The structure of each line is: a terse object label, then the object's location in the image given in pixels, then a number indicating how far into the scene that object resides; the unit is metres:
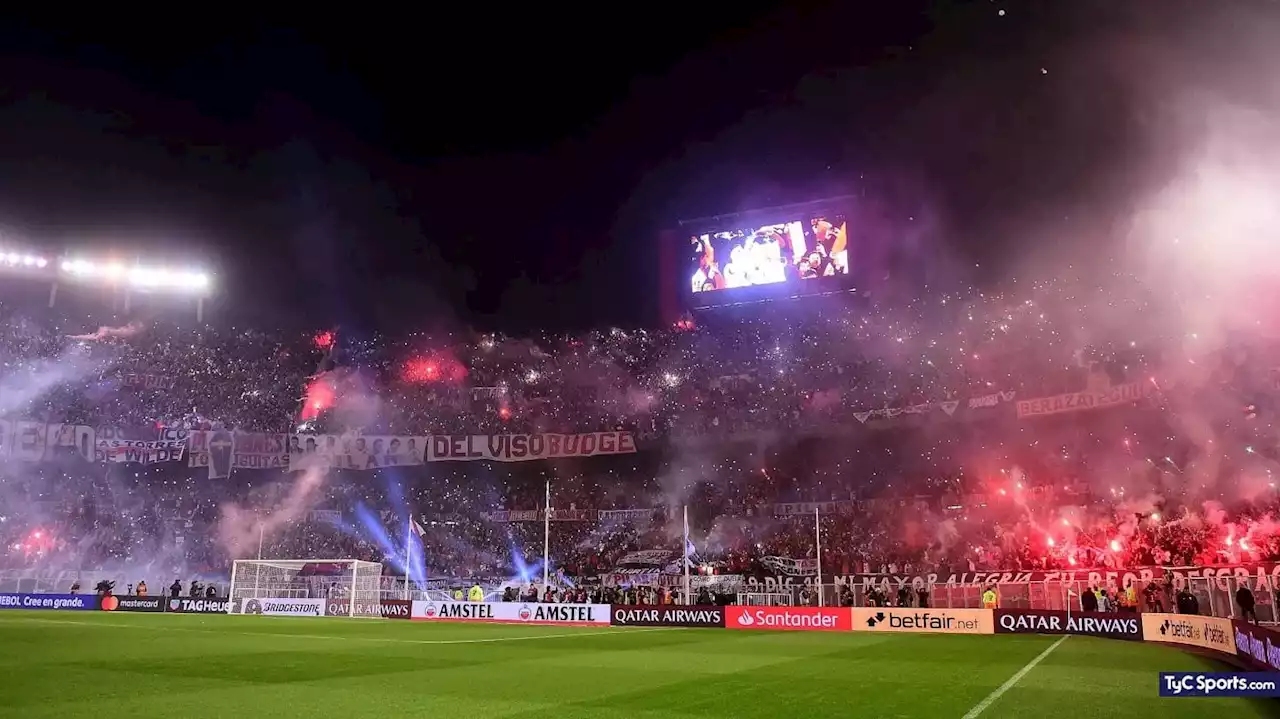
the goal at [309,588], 34.62
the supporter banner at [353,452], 43.59
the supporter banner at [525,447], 42.75
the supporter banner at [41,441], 41.06
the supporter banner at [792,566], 36.28
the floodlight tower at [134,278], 44.28
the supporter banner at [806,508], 38.97
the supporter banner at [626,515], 41.78
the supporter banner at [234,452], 43.00
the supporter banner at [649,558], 39.91
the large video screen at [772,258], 41.16
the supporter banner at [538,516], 42.44
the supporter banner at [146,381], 45.25
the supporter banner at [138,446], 42.56
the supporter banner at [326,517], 43.91
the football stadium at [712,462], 20.06
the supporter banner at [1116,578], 22.24
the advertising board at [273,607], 34.84
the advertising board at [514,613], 31.42
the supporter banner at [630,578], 38.31
